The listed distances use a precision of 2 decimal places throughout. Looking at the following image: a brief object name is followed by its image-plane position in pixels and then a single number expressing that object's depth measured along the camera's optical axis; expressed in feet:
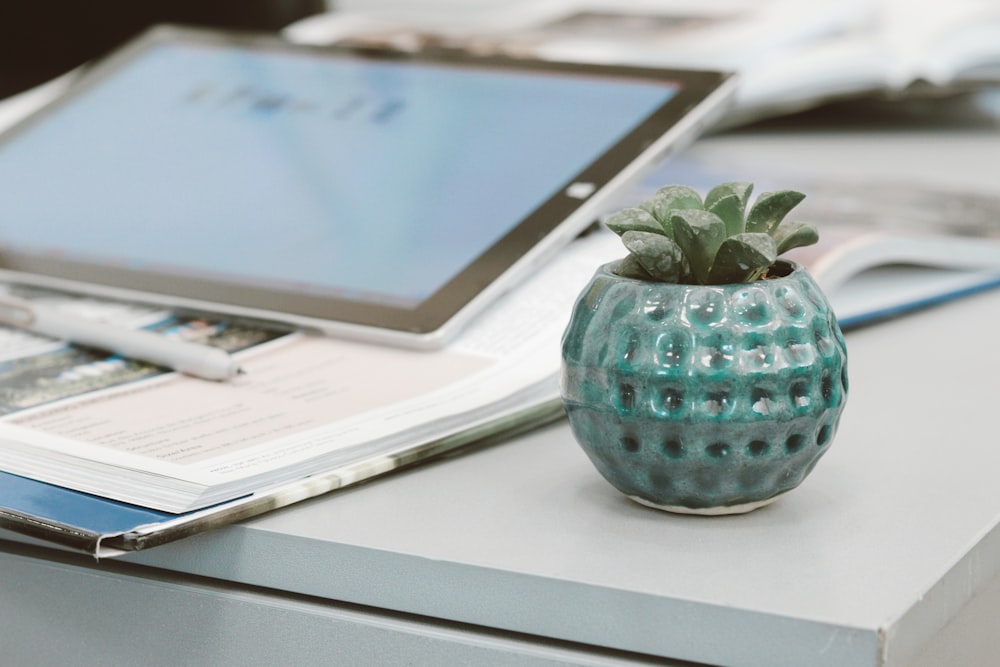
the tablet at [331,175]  3.51
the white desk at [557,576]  2.66
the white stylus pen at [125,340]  3.24
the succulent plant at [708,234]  2.73
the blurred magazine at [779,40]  6.46
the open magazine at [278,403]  2.85
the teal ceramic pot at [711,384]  2.74
